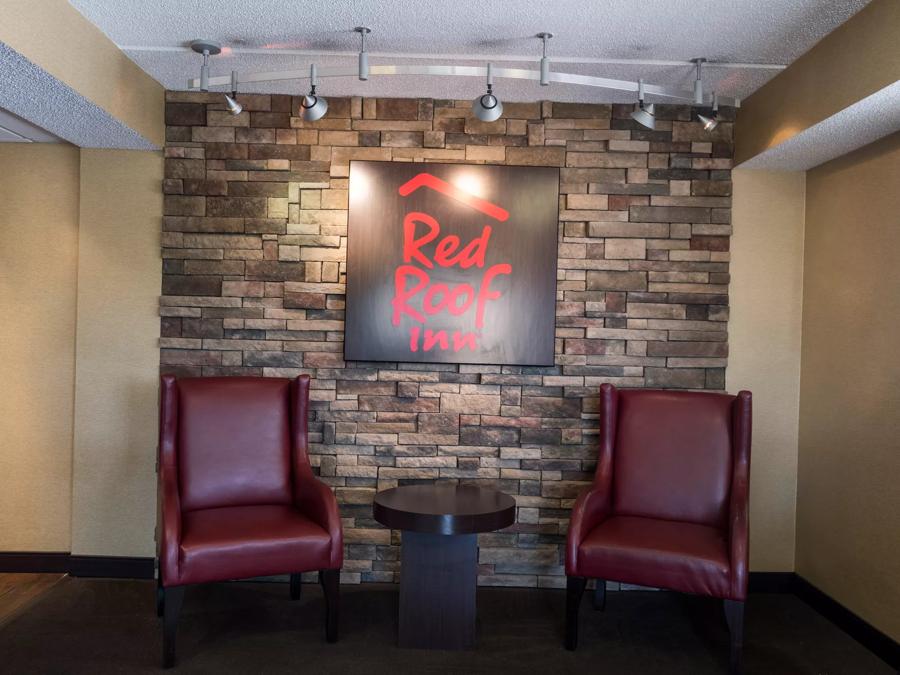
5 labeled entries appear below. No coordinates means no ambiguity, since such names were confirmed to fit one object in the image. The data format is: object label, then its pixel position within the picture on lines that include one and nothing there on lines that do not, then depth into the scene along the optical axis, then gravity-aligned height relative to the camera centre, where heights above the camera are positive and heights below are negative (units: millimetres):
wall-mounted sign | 3805 +343
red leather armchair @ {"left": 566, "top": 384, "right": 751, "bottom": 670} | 2936 -717
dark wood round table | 3107 -1017
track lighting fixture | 2955 +998
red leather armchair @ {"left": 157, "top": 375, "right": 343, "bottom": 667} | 2939 -725
